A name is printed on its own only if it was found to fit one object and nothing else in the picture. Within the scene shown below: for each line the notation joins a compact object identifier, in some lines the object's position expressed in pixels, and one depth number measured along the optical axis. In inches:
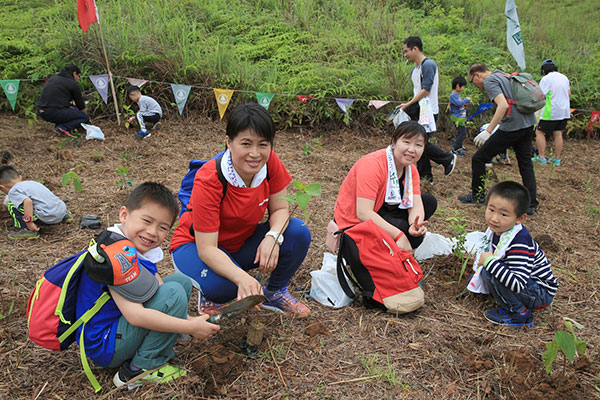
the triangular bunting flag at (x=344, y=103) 267.1
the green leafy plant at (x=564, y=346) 68.1
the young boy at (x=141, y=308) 67.9
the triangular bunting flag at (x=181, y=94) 261.3
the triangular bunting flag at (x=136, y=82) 263.4
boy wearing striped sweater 95.5
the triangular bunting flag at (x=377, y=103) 269.3
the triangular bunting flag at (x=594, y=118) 294.7
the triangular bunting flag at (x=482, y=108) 276.2
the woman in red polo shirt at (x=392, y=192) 110.3
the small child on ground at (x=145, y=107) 250.7
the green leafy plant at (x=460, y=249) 119.8
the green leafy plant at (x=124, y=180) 163.5
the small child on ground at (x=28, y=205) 133.3
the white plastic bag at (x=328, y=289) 104.0
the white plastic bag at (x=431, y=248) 128.3
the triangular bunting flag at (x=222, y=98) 256.4
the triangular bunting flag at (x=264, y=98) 259.6
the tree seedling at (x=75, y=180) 137.8
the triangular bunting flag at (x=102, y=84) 263.3
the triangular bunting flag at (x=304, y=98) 266.4
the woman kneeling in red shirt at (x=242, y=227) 82.4
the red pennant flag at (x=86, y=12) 232.8
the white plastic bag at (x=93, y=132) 239.1
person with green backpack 163.9
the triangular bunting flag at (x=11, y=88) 256.1
